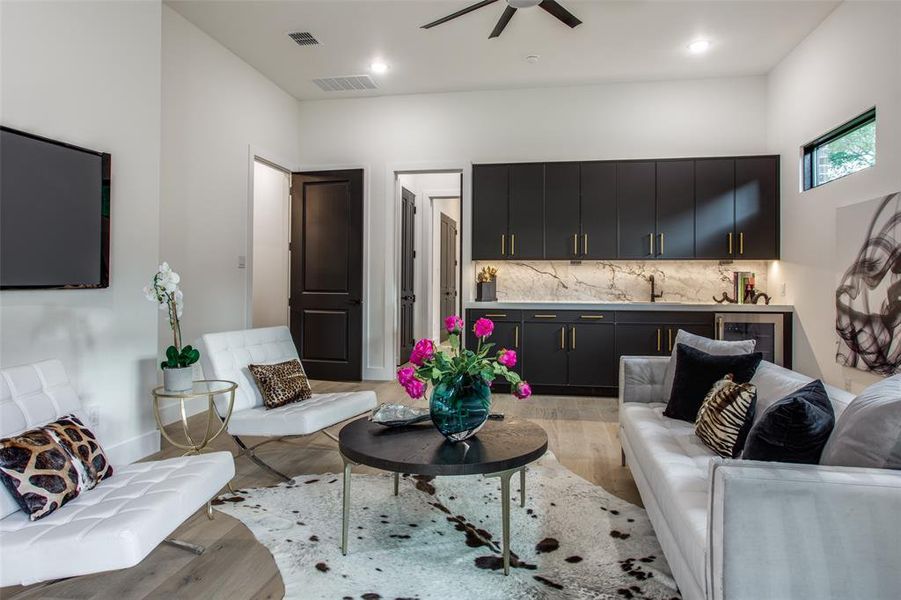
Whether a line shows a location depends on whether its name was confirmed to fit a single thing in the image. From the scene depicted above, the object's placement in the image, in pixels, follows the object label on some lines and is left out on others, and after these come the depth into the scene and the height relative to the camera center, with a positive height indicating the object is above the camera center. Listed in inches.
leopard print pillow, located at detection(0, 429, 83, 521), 67.5 -22.3
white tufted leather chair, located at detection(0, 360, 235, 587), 60.7 -26.9
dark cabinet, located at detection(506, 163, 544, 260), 218.7 +36.4
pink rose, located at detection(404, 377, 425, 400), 87.9 -14.2
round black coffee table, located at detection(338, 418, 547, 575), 78.8 -23.5
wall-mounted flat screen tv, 98.3 +17.7
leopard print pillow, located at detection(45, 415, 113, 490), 77.1 -21.3
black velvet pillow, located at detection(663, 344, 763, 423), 104.1 -14.6
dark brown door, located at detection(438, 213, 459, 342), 365.1 +24.4
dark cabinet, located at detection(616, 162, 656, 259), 212.8 +37.4
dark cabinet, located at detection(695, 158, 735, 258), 208.7 +36.5
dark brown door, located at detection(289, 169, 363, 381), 237.9 +12.9
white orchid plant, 116.0 +1.1
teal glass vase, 86.2 -17.0
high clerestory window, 150.3 +46.1
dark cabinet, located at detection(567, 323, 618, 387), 206.2 -20.7
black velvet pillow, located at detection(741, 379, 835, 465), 59.0 -14.8
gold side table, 109.9 -19.7
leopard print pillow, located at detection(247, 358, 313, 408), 129.0 -20.3
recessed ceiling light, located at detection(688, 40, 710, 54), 185.2 +89.2
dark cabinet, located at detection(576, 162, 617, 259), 214.8 +36.7
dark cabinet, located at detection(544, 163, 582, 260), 216.5 +36.6
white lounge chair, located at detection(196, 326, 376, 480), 116.2 -24.4
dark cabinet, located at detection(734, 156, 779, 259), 206.2 +36.7
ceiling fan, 133.6 +76.4
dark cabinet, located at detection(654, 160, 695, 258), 210.5 +36.3
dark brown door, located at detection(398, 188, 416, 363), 258.7 +17.1
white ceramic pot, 115.2 -16.8
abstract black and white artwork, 132.5 +3.6
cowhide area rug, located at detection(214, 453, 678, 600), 76.0 -39.9
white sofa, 49.3 -21.6
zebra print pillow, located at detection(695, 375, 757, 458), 84.6 -19.3
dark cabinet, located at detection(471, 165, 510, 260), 221.9 +37.9
